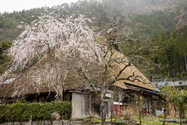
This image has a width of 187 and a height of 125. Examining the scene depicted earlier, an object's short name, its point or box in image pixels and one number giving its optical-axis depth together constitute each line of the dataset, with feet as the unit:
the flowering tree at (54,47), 32.91
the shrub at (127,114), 29.07
